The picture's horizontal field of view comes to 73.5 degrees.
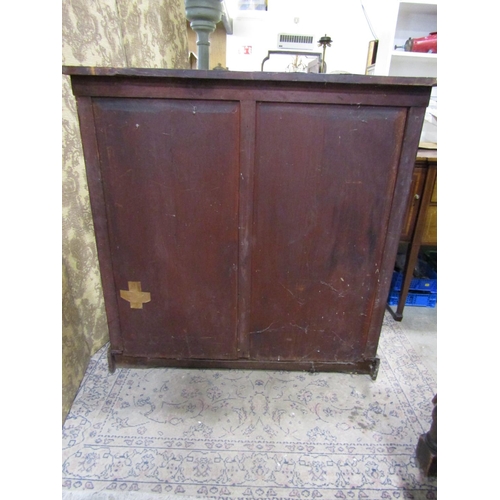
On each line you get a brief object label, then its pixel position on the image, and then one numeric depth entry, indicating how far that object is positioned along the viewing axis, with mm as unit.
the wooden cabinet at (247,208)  965
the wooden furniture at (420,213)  1428
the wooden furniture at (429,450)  963
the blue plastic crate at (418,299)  1808
